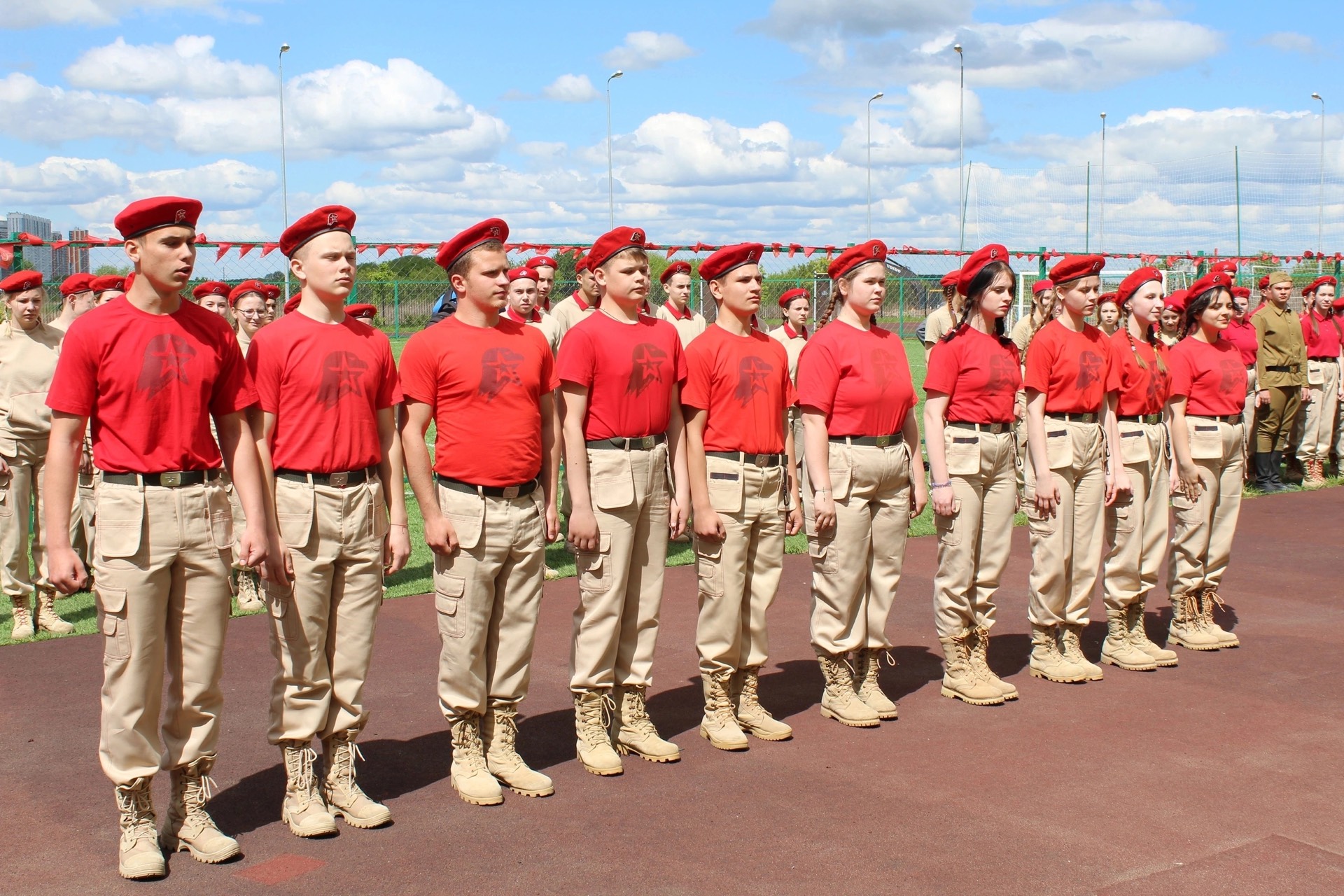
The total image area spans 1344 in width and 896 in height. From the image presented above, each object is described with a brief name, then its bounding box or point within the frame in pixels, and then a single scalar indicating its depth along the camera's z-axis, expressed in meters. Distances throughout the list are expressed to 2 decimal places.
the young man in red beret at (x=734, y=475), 5.90
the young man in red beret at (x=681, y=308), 10.73
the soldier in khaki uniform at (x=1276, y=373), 14.15
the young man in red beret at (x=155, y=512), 4.41
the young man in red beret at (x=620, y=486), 5.53
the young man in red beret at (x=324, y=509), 4.84
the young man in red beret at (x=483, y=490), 5.15
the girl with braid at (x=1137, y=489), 7.24
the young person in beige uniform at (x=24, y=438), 8.09
